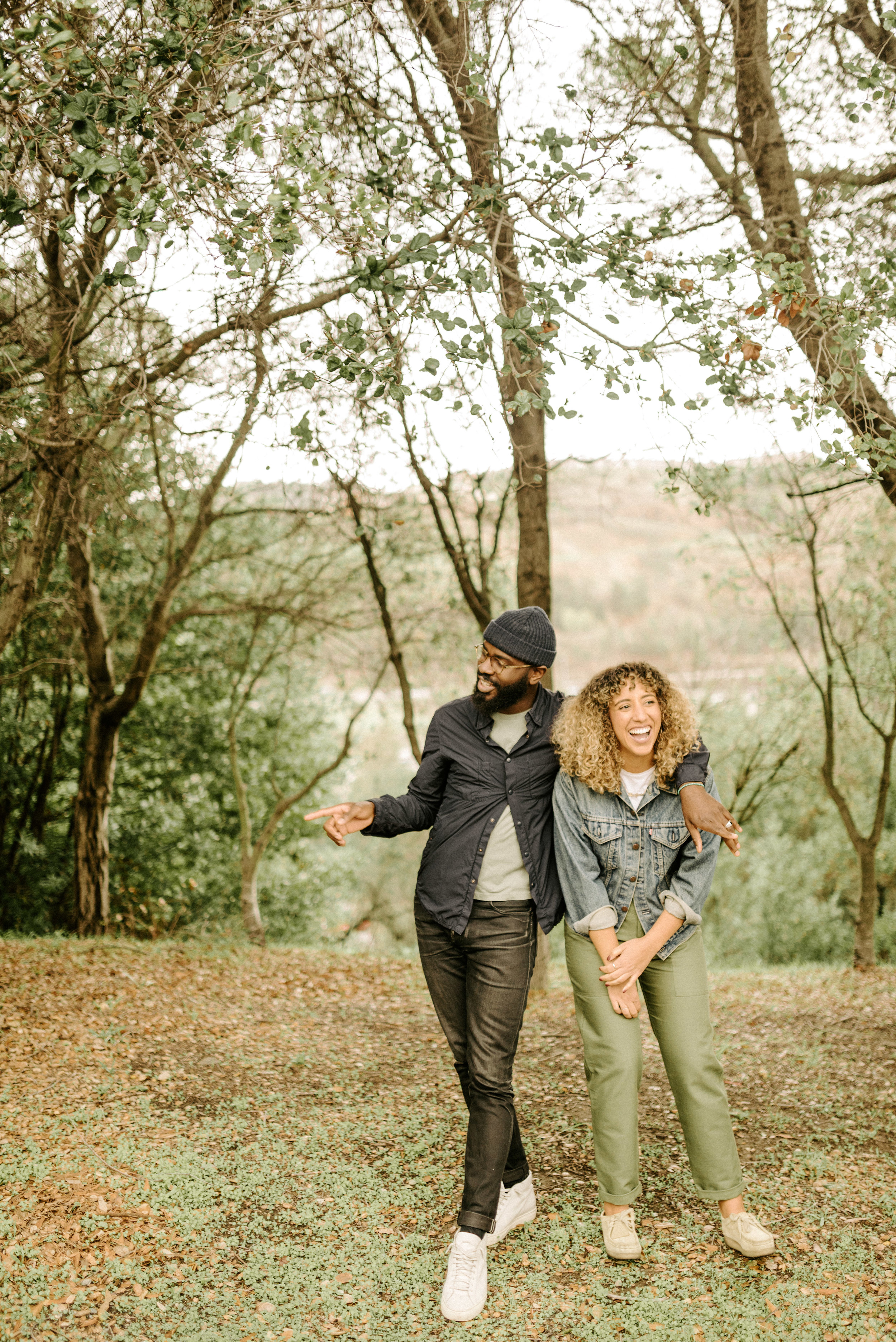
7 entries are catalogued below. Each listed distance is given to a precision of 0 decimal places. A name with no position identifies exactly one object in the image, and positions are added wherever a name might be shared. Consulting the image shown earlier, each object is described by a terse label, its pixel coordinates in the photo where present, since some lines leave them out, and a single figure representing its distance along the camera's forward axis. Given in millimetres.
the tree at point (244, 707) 10344
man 2979
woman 3000
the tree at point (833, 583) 9109
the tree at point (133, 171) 3090
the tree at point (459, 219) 3566
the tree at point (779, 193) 4137
